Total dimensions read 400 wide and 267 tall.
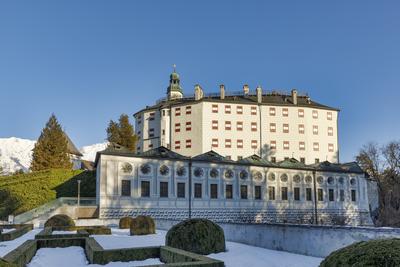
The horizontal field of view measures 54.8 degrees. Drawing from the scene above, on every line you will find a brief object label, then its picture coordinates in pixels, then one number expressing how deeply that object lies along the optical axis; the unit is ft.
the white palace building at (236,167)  120.78
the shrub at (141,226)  76.18
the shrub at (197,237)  47.11
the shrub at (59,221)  86.48
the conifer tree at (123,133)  201.26
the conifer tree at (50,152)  173.17
